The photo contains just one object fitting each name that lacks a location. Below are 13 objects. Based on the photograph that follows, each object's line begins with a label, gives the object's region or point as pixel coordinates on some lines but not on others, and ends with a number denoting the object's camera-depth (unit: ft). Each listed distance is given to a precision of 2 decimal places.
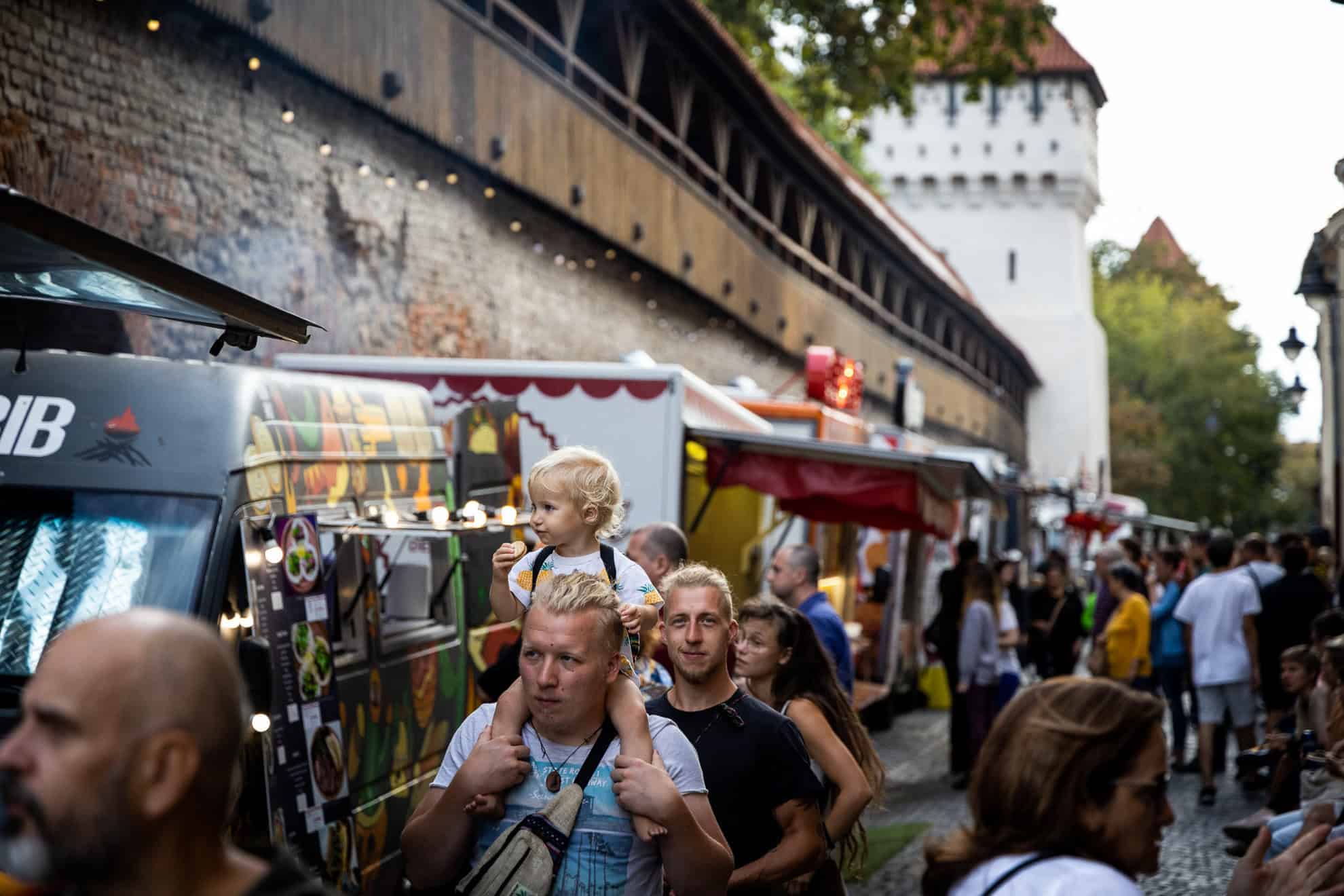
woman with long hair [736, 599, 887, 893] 19.02
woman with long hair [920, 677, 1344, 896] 9.41
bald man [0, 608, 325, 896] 6.60
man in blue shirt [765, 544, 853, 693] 28.58
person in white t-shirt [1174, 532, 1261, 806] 42.80
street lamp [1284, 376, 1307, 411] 97.14
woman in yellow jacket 48.60
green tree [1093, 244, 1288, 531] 262.26
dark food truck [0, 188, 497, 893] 20.13
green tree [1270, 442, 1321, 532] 323.37
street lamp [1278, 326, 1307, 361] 82.89
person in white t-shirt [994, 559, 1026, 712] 47.93
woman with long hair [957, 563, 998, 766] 47.09
